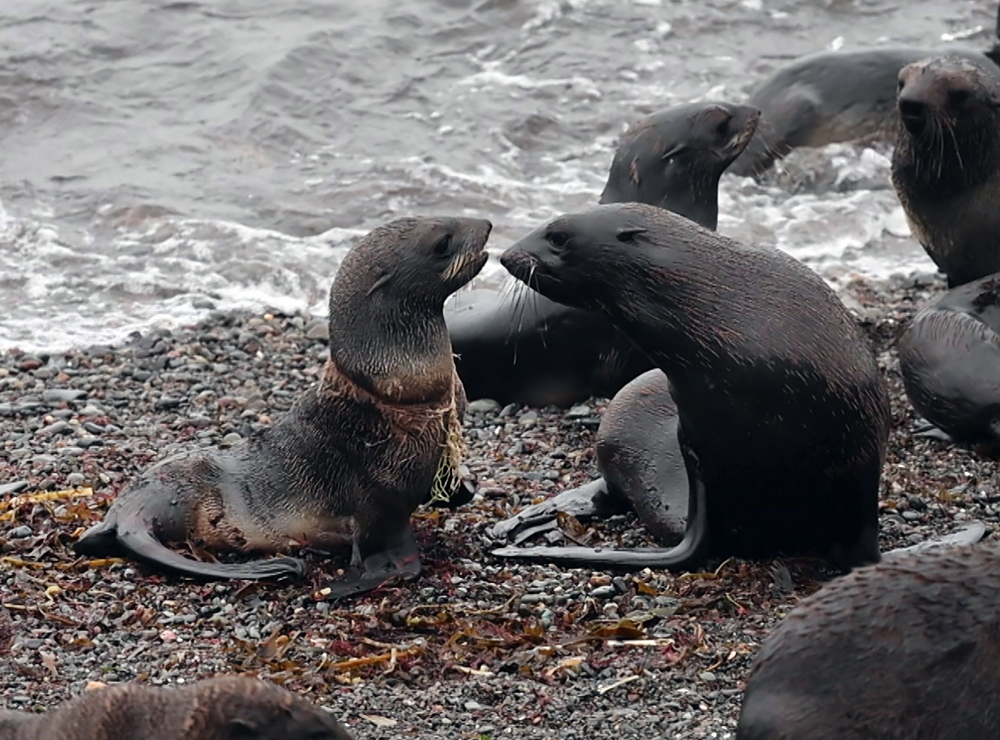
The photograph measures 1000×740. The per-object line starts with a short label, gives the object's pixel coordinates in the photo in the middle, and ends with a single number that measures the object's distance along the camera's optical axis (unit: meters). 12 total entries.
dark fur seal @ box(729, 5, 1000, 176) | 29.36
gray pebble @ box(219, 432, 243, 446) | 16.83
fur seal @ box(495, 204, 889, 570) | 13.12
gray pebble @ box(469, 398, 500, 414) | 18.73
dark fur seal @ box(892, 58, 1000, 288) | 18.94
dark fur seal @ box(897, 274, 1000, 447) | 16.53
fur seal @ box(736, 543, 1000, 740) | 8.61
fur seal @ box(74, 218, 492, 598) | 14.02
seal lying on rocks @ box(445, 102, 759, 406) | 18.84
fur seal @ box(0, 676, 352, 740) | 8.80
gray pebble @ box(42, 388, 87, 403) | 18.31
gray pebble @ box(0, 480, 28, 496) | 15.31
